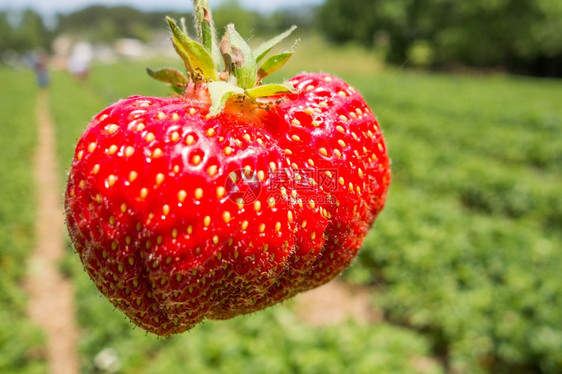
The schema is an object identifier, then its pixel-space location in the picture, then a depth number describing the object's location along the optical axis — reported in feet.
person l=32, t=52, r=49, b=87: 70.59
